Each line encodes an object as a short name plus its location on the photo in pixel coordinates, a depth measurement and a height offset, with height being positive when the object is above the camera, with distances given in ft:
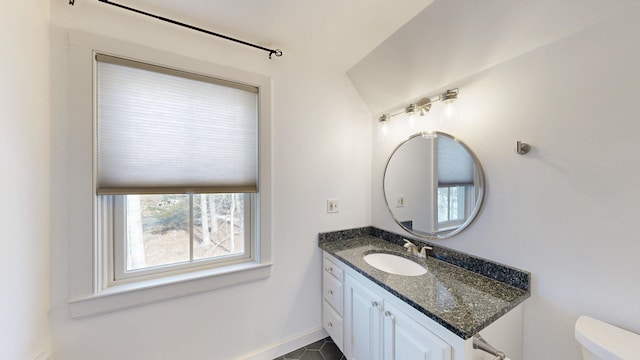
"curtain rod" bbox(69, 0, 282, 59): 3.86 +3.10
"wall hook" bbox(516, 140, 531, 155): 3.69 +0.50
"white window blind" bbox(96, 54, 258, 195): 4.00 +1.04
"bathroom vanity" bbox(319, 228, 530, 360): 3.05 -2.07
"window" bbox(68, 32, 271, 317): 3.82 +0.15
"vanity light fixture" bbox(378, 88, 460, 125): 4.65 +1.77
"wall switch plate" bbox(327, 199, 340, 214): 6.27 -0.73
